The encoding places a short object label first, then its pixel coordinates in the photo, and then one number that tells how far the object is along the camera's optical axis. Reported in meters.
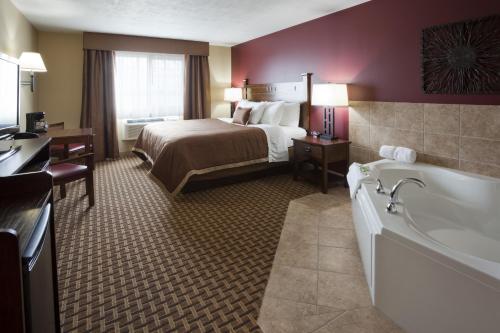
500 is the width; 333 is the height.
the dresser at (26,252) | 0.80
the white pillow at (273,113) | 4.86
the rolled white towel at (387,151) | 3.24
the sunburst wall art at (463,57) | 2.62
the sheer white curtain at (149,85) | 6.12
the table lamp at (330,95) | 3.85
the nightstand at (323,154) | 3.85
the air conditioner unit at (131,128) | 6.18
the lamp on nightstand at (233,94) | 6.53
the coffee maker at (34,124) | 3.79
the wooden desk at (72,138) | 3.41
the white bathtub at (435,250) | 1.31
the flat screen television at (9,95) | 2.07
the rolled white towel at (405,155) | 3.07
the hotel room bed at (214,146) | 3.74
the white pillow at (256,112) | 5.12
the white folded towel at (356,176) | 2.52
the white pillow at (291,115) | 4.79
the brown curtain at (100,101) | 5.71
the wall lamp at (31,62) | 3.98
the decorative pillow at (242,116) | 5.13
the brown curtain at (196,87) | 6.63
